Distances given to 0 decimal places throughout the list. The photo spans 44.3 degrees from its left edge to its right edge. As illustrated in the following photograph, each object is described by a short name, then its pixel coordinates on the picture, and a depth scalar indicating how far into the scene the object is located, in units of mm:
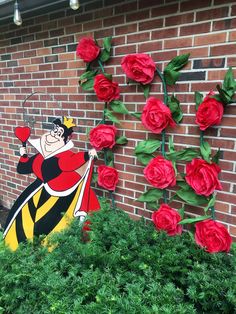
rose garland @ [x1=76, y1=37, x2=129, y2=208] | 2260
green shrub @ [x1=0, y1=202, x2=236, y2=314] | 1535
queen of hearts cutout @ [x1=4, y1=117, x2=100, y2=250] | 2512
